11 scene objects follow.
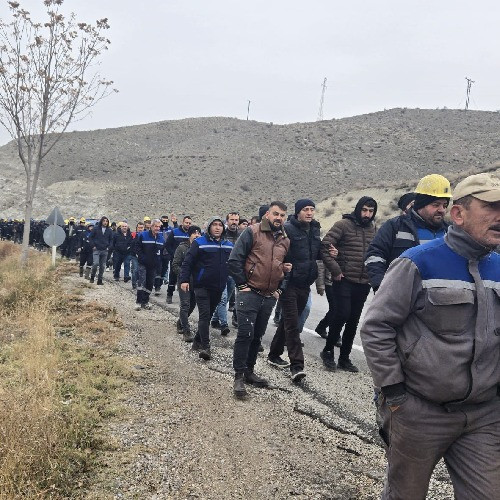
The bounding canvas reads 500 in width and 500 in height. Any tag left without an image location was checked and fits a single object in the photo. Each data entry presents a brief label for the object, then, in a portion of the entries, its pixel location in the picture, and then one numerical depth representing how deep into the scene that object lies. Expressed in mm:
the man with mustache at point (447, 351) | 2514
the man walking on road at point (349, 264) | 6805
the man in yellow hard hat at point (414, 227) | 4113
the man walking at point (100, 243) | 16172
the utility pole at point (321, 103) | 97000
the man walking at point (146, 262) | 12148
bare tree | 16594
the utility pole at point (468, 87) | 84688
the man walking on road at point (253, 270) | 5914
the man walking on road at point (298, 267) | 6441
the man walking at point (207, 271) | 7527
